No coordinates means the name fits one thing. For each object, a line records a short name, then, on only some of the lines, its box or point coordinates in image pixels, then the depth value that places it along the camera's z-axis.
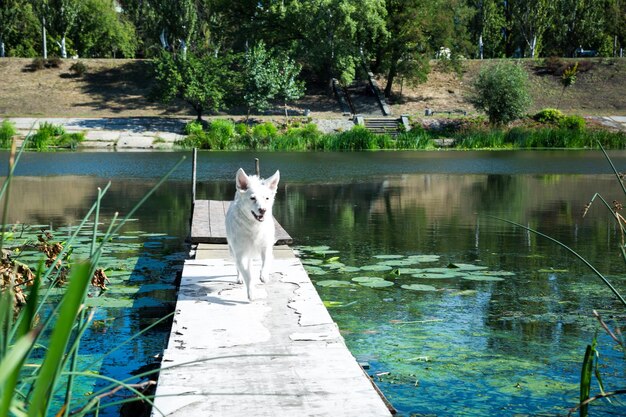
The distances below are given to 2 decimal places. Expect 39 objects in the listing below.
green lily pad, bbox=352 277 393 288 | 10.28
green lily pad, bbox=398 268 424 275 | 11.22
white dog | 7.78
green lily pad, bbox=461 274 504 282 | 10.77
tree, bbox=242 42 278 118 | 55.25
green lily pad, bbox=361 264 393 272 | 11.43
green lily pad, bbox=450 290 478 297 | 9.80
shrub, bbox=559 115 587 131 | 49.56
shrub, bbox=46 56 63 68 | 68.62
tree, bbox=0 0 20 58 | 74.75
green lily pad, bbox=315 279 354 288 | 10.35
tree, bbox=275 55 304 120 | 57.09
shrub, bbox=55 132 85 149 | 45.38
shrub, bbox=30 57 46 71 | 67.99
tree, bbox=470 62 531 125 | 50.66
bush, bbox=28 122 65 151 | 44.12
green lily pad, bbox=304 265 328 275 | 11.27
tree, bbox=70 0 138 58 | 77.81
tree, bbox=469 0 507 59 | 79.67
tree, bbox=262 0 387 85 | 61.03
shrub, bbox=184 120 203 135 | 48.81
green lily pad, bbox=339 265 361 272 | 11.43
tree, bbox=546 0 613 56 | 77.94
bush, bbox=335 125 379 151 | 45.28
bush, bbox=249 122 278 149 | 46.02
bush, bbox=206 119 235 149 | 45.50
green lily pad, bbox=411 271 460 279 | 10.84
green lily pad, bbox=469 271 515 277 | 11.09
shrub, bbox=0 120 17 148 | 44.88
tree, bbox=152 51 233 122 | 54.91
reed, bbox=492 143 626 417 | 3.66
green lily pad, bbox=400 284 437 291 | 10.01
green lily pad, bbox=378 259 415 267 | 11.88
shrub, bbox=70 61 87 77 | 67.38
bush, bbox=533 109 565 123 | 51.69
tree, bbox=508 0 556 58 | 76.75
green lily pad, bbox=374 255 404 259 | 12.54
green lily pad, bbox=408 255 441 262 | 12.20
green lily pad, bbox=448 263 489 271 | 11.51
